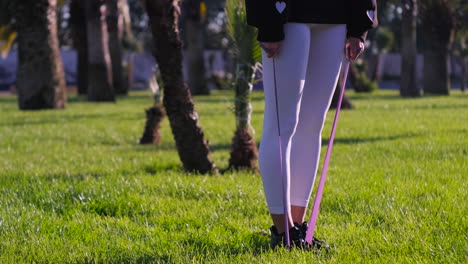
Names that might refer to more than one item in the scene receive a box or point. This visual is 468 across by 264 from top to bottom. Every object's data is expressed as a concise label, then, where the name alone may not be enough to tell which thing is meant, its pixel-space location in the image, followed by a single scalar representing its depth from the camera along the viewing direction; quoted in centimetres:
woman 681
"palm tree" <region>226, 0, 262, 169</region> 1297
